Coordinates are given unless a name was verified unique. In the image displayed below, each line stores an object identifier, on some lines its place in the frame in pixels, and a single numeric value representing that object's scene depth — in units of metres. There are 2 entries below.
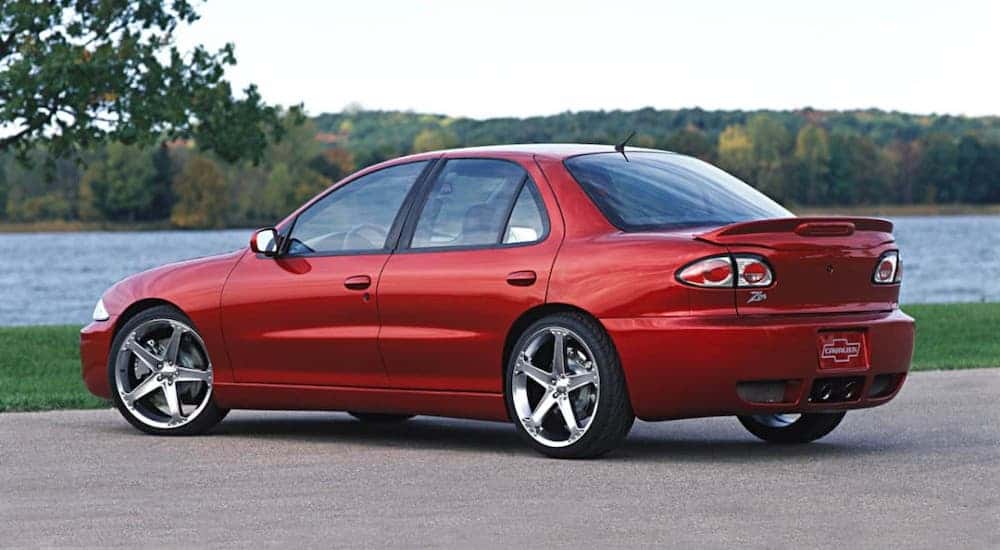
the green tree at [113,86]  21.34
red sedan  8.53
